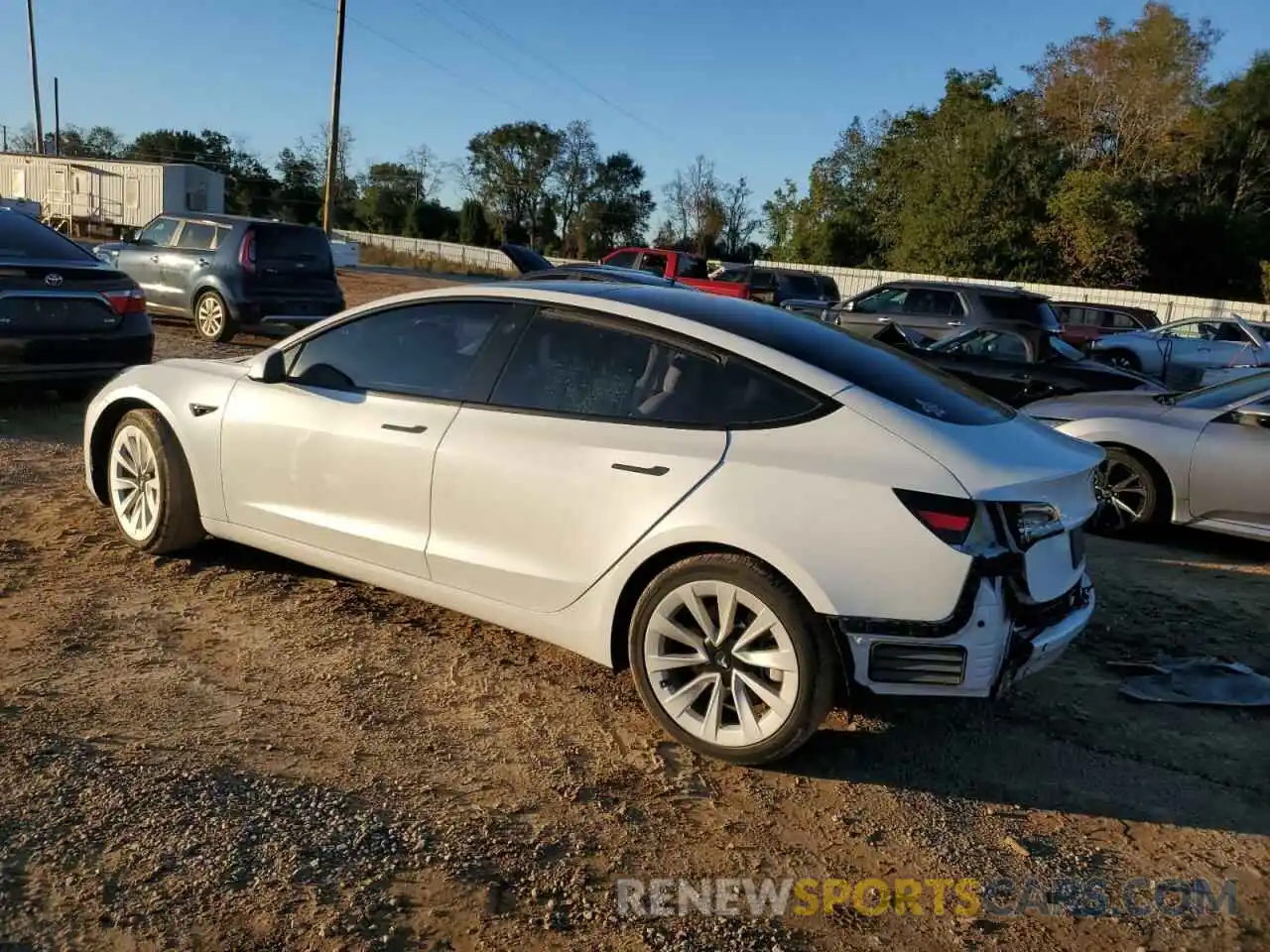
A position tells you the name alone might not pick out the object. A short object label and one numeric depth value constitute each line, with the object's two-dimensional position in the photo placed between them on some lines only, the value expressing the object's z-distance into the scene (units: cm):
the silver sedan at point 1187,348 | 1980
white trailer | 3896
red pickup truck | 2039
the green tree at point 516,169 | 7888
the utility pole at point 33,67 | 4212
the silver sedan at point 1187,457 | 654
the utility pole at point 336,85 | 2792
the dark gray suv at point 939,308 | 1627
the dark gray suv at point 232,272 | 1347
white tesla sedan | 330
